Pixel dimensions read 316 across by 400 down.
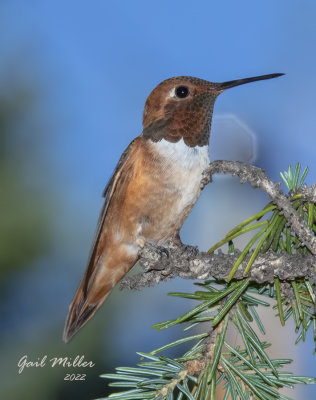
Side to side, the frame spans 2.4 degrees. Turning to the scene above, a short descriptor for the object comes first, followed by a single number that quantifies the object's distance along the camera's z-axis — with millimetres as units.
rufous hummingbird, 1805
